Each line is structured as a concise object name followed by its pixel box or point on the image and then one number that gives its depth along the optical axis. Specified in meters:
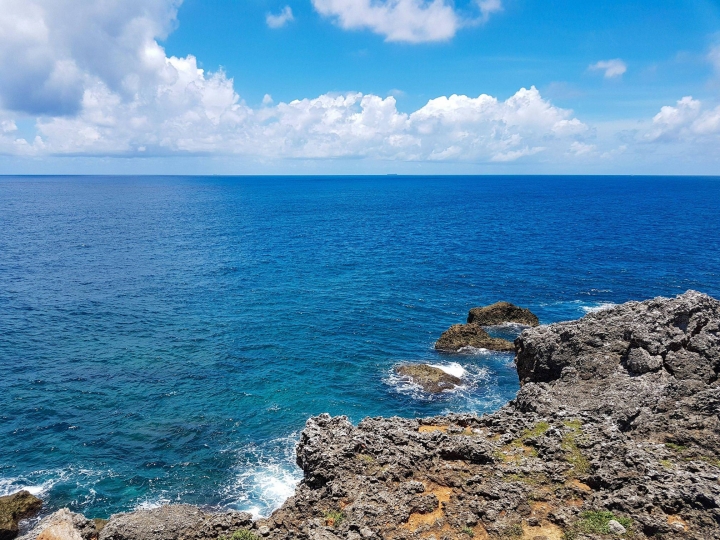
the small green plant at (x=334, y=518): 18.66
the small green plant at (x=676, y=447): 21.05
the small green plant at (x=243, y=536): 18.94
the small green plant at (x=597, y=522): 17.03
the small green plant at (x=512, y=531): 17.34
